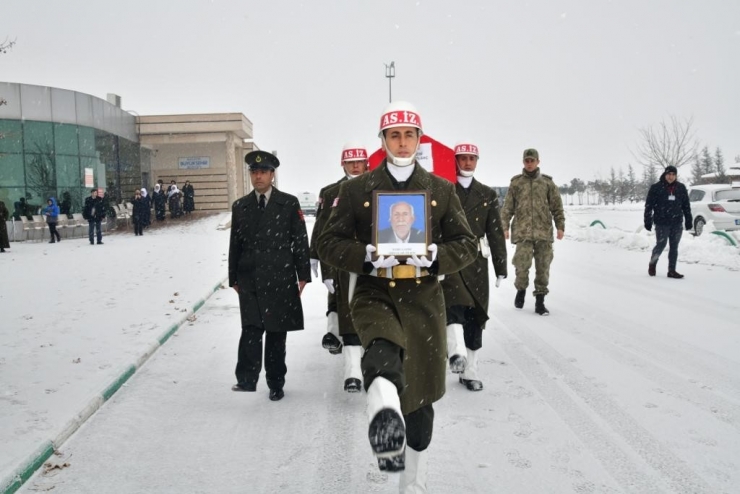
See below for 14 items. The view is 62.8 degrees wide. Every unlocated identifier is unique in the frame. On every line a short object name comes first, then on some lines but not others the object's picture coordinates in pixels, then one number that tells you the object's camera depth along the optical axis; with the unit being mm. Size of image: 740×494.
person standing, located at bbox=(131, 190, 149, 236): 26953
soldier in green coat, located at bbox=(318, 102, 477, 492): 2867
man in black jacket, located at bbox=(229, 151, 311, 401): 5145
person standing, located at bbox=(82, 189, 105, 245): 22500
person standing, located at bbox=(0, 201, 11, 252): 20609
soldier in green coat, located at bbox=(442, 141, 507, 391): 5270
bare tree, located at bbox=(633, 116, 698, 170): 47156
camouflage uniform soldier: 8453
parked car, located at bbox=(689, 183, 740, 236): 19750
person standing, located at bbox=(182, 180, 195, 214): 35312
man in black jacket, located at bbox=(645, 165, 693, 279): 11312
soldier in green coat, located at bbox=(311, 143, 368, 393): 4344
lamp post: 40812
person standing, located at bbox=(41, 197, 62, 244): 24797
